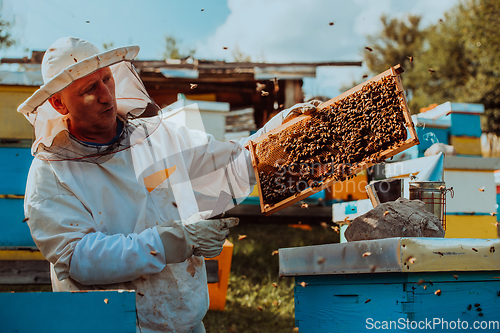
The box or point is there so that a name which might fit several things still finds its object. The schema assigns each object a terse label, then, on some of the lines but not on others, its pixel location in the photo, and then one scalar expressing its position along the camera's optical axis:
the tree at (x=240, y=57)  26.39
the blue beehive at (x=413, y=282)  1.53
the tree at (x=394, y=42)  30.00
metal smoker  2.29
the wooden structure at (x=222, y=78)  7.21
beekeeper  1.72
